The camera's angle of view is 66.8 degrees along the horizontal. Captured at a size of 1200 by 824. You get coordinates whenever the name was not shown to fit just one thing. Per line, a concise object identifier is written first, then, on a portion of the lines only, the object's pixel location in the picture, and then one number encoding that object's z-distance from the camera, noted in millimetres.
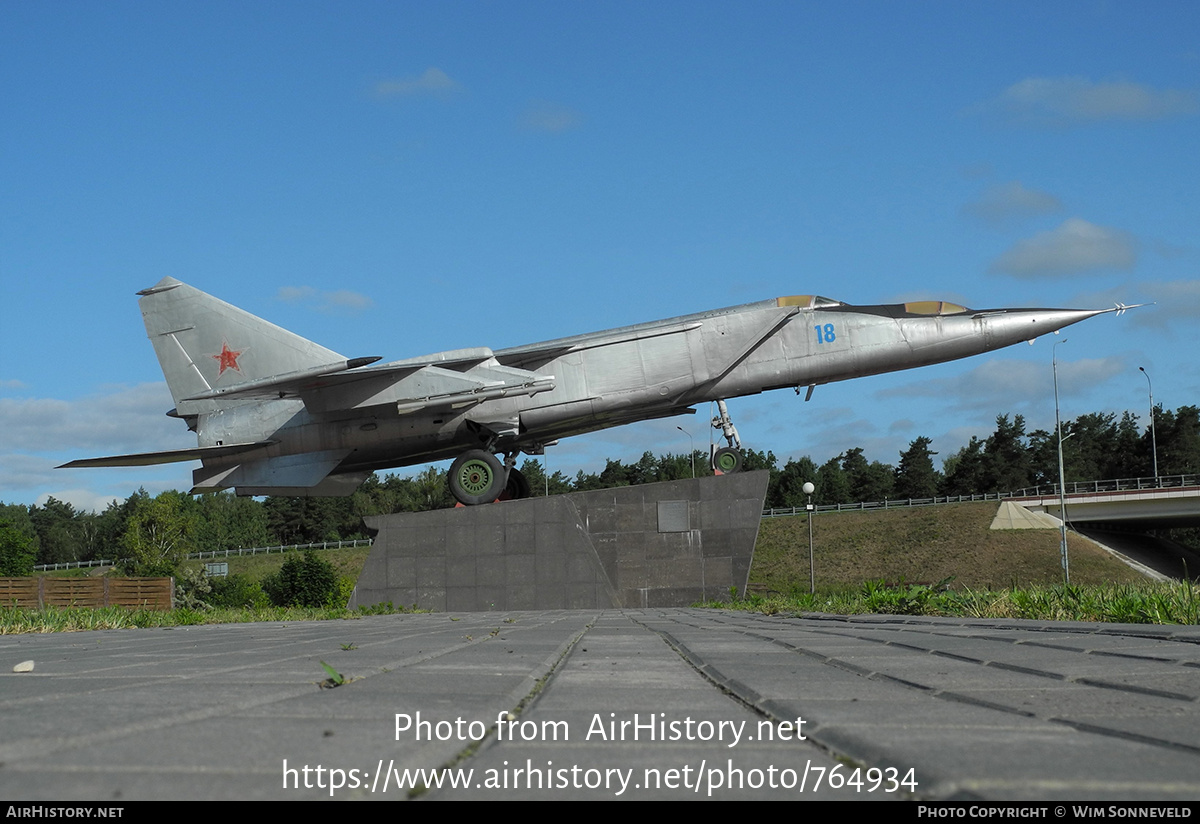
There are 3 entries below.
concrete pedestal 20500
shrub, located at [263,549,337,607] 40031
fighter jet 19828
